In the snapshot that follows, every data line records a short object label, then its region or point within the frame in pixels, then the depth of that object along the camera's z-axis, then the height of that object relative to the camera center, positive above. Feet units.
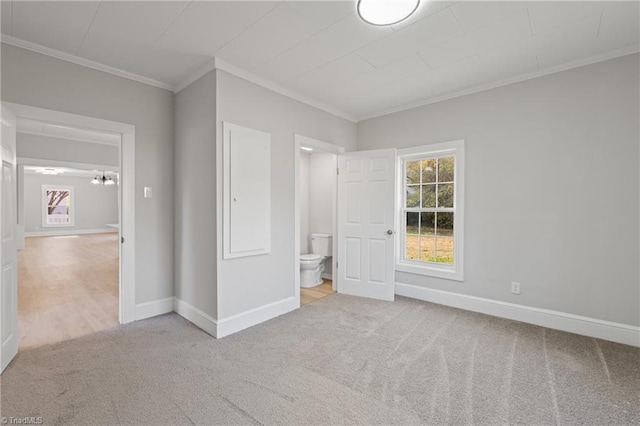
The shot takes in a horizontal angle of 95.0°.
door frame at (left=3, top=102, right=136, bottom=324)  10.02 -0.40
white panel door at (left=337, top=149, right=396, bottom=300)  12.77 -0.50
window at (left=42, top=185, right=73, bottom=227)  38.04 +0.88
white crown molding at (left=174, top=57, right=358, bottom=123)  9.20 +4.62
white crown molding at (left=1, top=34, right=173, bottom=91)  7.89 +4.63
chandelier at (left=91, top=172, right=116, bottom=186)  35.12 +4.16
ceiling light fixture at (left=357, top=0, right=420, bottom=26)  6.41 +4.59
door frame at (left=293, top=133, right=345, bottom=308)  11.72 +0.40
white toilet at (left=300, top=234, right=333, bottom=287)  14.82 -2.45
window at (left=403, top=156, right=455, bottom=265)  12.57 +0.08
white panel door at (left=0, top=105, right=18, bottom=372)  7.04 -0.84
